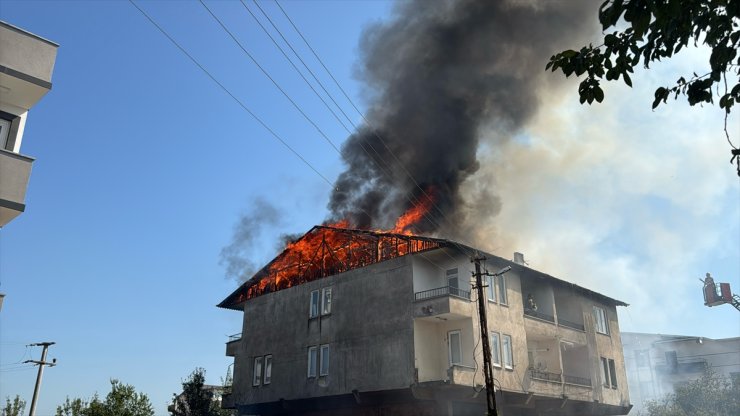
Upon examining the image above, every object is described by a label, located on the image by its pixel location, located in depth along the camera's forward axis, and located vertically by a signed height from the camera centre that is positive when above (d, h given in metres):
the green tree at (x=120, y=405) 35.12 +1.85
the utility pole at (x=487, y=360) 19.39 +2.43
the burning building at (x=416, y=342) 27.45 +4.61
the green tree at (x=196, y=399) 42.06 +2.59
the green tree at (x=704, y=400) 47.47 +2.69
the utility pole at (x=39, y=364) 34.28 +4.38
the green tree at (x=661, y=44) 6.89 +4.56
